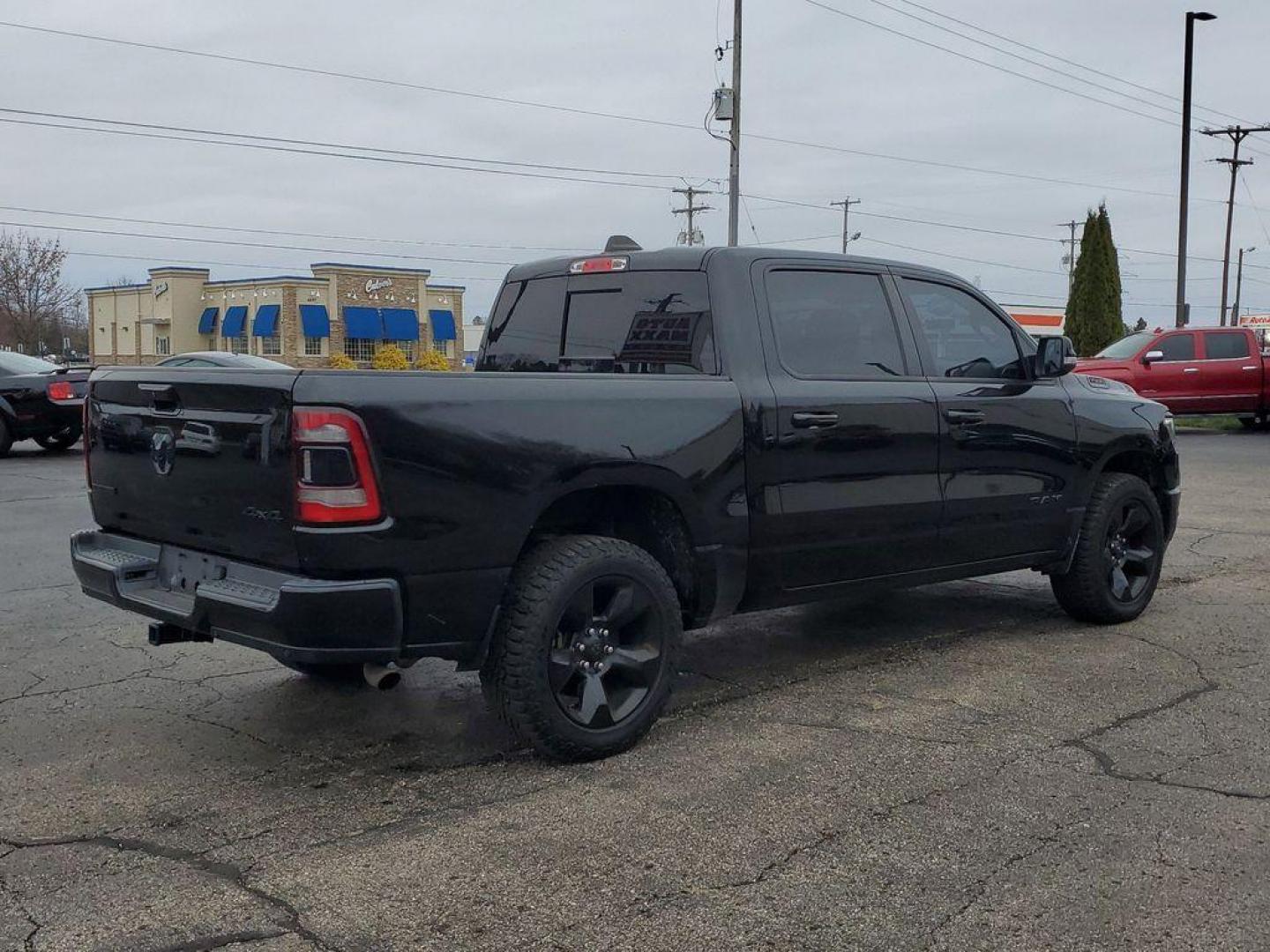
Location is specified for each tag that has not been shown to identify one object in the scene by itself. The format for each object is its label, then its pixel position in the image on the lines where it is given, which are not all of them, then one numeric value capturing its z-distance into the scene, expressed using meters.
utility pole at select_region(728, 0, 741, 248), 28.59
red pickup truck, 21.83
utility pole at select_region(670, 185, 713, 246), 63.84
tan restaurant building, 61.22
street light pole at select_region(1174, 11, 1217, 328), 29.63
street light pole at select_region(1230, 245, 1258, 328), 78.12
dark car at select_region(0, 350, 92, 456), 16.28
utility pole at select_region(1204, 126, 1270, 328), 45.44
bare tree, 58.06
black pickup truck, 3.99
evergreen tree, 34.19
